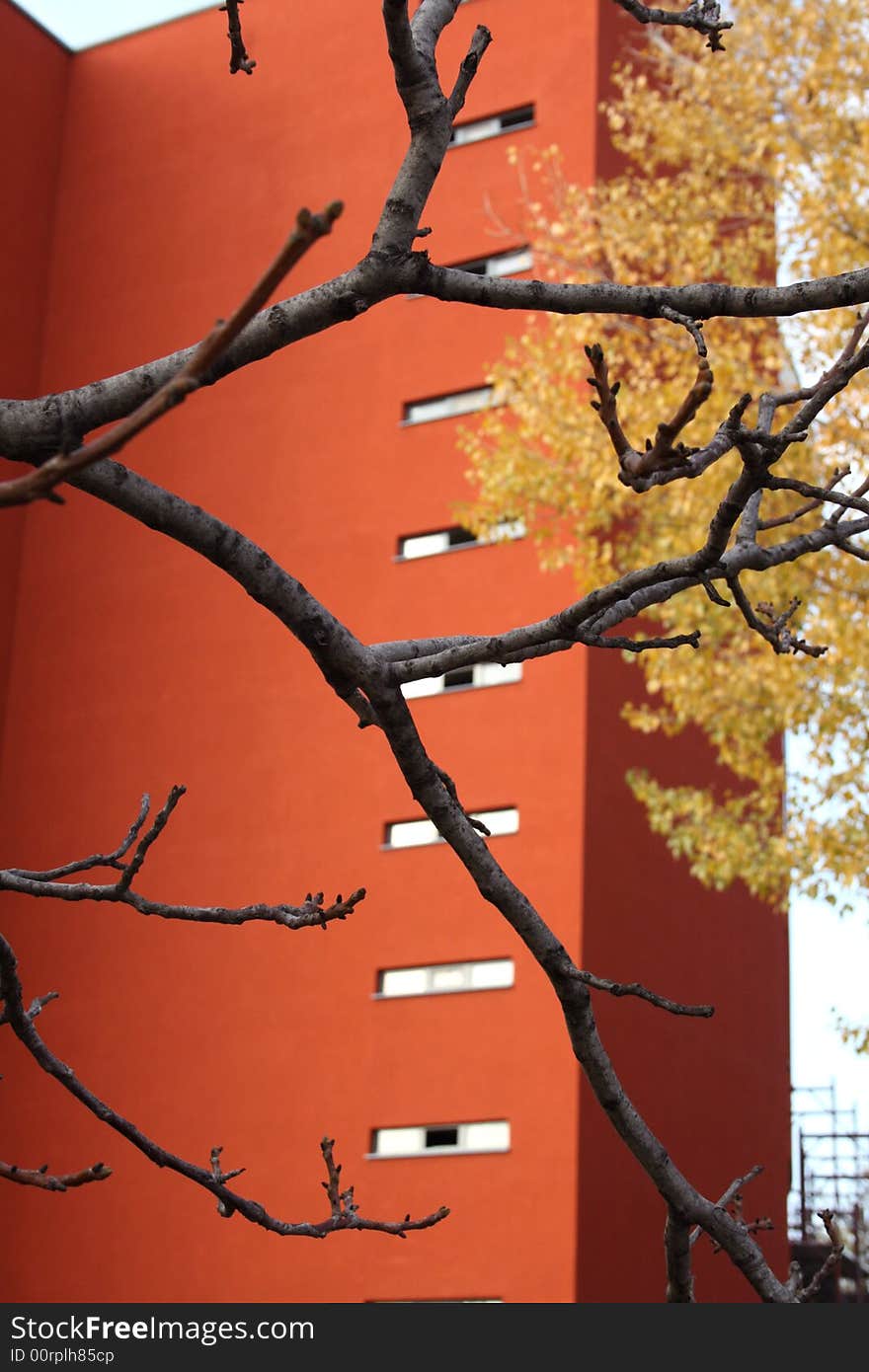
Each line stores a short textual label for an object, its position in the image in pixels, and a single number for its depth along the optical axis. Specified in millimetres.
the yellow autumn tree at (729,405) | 8914
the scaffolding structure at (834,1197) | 14633
